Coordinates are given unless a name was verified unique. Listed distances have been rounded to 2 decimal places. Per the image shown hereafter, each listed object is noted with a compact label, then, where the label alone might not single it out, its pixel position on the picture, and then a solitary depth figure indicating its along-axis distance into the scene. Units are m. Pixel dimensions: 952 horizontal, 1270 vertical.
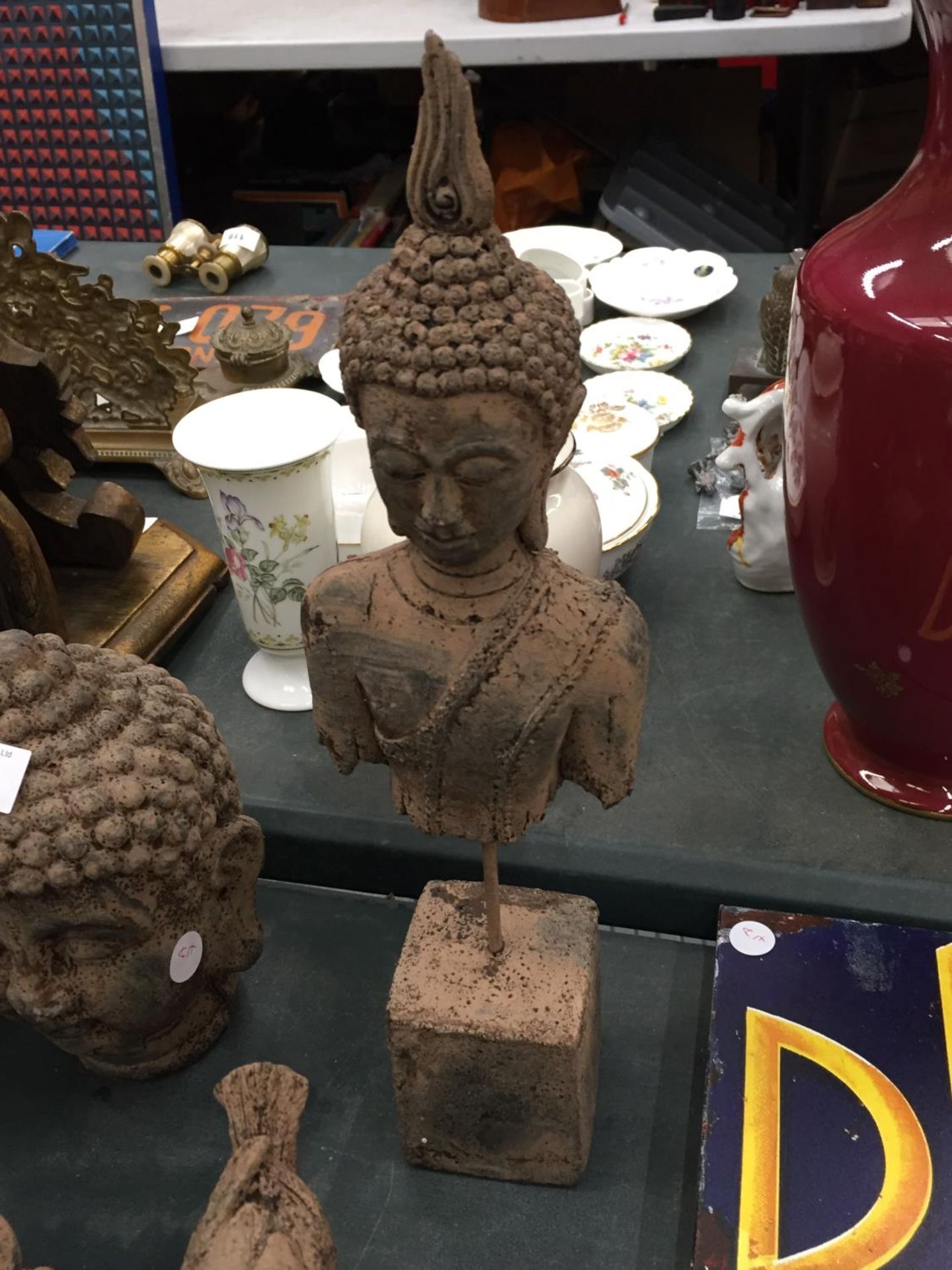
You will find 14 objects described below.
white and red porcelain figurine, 1.54
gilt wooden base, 1.57
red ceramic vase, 1.01
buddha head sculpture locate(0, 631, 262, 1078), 0.92
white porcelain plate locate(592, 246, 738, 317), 2.27
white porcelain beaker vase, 1.33
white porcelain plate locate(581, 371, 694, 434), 1.97
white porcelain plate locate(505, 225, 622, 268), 2.51
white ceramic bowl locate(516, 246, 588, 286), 2.36
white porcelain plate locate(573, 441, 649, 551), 1.55
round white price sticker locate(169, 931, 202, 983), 1.05
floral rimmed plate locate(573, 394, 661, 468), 1.75
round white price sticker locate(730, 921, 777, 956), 1.17
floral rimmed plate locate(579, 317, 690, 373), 2.11
